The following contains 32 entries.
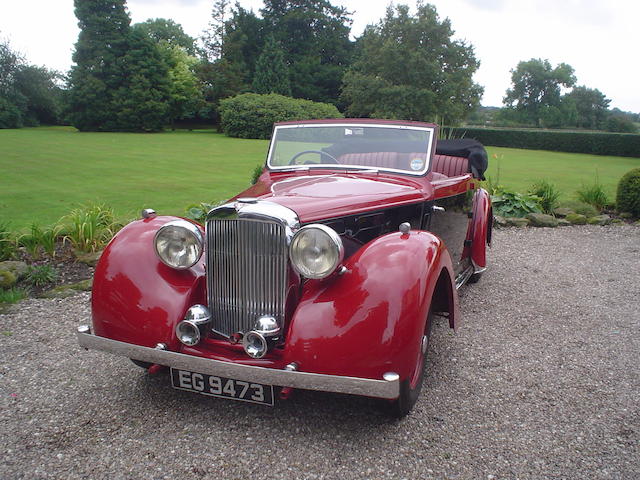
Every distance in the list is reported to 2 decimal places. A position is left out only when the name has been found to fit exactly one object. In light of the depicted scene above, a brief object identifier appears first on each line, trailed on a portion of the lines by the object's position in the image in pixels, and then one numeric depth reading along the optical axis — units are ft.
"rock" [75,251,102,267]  18.63
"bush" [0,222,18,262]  18.26
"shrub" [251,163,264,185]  21.77
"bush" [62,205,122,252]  19.38
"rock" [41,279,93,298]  16.17
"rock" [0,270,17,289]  16.30
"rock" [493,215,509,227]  29.19
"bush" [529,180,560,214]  32.07
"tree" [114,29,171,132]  113.50
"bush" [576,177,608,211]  33.71
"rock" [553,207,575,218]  31.53
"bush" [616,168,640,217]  31.12
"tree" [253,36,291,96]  135.85
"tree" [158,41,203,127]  127.65
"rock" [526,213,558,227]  29.66
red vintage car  8.08
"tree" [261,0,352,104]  150.82
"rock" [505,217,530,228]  29.50
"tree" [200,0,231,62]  172.20
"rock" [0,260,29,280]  16.97
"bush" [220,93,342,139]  101.86
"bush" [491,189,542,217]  31.22
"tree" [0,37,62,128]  130.00
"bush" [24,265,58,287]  16.85
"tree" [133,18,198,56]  213.42
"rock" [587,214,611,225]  30.27
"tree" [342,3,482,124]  124.98
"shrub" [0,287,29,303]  15.47
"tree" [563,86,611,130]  230.48
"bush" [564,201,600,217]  31.58
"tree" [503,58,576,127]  256.32
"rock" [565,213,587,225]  30.32
